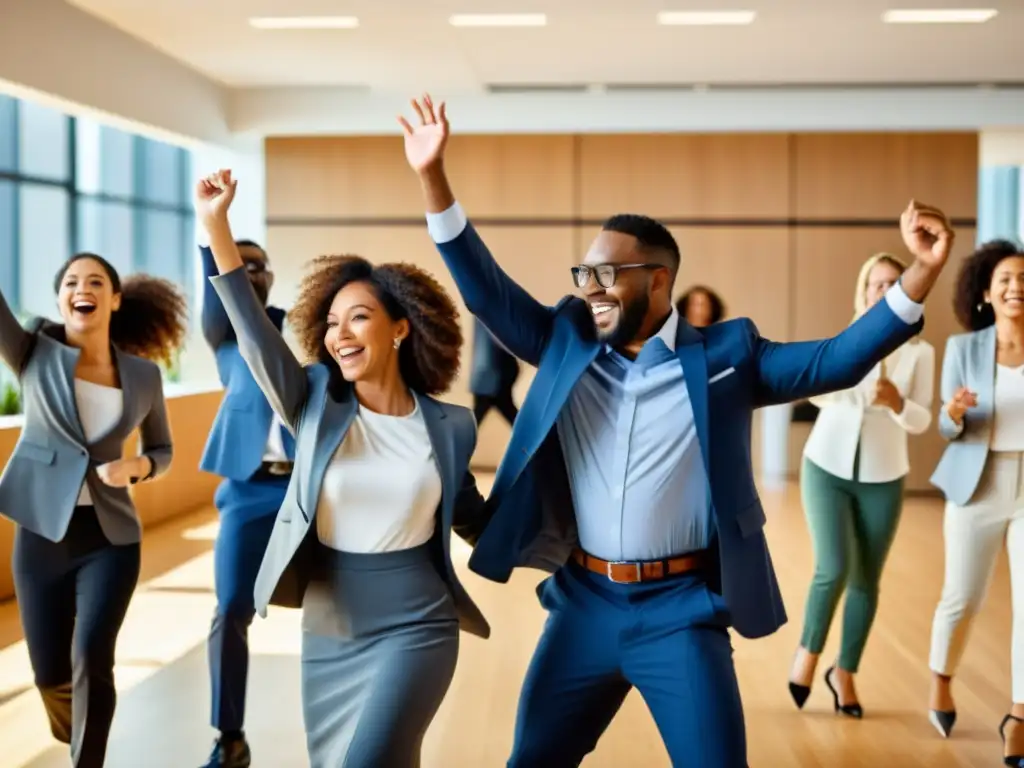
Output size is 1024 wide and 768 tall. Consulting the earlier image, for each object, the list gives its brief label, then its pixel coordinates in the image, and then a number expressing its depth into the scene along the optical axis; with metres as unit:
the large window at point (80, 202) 8.35
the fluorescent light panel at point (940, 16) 7.64
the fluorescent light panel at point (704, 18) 7.62
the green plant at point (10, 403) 7.01
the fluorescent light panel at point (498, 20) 7.70
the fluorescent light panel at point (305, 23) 7.82
